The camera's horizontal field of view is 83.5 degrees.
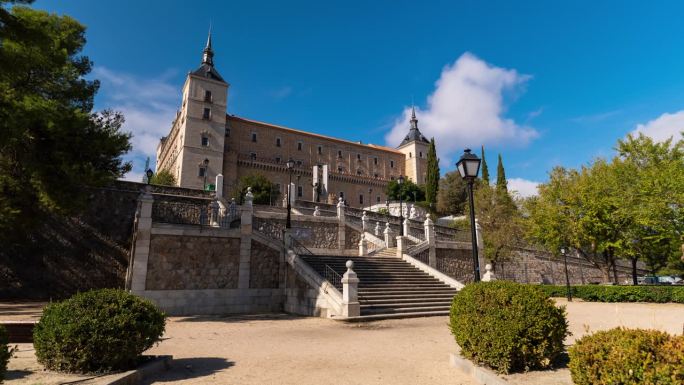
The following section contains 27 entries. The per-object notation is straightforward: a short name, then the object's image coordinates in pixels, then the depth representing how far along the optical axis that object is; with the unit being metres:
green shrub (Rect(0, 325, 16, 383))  4.58
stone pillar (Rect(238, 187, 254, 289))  16.33
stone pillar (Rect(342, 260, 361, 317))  13.30
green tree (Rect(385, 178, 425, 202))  68.00
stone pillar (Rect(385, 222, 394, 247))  23.45
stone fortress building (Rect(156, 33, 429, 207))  55.16
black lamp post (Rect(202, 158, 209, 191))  53.87
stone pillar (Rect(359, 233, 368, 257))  22.72
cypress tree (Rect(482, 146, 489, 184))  62.94
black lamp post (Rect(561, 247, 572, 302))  23.57
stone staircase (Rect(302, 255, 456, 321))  14.44
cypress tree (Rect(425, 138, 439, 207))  64.81
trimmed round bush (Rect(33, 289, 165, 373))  5.61
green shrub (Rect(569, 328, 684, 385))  3.43
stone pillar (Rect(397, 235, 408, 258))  21.17
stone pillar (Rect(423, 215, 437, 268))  22.36
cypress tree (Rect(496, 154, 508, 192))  61.47
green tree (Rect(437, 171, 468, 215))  58.84
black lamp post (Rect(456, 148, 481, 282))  9.18
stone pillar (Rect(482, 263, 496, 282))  13.34
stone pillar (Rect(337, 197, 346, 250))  26.06
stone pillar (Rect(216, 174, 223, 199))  35.98
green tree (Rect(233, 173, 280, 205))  47.69
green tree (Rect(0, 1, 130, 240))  13.41
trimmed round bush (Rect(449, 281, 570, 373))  5.73
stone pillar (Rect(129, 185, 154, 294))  14.39
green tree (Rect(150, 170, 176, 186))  46.76
